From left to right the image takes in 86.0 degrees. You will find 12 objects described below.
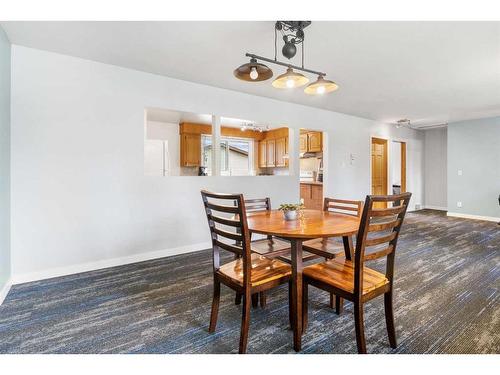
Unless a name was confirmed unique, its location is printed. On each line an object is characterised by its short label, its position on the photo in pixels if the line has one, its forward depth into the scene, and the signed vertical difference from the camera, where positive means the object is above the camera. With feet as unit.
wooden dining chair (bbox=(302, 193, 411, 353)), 4.94 -1.88
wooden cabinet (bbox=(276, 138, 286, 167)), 21.34 +2.71
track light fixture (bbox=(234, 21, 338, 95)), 6.76 +2.89
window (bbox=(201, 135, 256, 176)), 21.52 +2.60
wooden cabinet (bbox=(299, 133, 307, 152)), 21.67 +3.52
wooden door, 23.22 +1.64
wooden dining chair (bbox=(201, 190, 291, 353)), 5.24 -1.88
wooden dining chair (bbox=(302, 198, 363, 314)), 7.03 -1.74
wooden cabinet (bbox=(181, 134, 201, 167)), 20.25 +2.73
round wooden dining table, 5.41 -0.96
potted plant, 7.01 -0.67
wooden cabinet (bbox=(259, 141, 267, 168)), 23.31 +2.76
